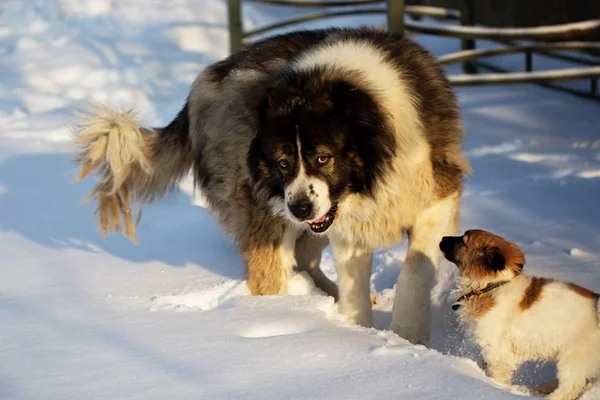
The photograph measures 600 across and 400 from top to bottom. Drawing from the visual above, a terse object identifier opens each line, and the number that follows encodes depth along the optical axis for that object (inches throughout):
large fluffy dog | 331.9
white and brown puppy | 290.4
